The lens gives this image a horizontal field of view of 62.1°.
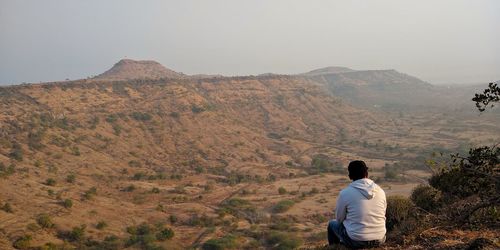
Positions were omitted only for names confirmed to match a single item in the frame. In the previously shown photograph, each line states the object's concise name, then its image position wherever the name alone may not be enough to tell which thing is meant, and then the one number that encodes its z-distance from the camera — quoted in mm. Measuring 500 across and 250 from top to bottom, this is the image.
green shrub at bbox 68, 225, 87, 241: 24672
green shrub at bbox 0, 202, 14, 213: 26208
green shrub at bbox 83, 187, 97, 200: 31950
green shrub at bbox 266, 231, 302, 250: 22948
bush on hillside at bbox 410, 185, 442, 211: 9711
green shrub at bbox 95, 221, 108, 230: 26731
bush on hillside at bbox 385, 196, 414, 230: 9180
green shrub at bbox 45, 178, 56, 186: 34356
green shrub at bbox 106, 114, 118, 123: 59188
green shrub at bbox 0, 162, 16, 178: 32744
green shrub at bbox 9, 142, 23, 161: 39531
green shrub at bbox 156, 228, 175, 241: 25189
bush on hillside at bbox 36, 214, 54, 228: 25188
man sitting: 5281
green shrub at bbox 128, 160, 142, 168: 48350
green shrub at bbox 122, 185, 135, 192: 37609
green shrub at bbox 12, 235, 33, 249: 21562
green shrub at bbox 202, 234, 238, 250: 23250
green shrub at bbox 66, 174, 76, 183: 37062
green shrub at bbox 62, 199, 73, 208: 28875
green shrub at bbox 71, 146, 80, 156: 45812
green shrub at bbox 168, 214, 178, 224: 29875
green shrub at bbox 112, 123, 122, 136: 56500
